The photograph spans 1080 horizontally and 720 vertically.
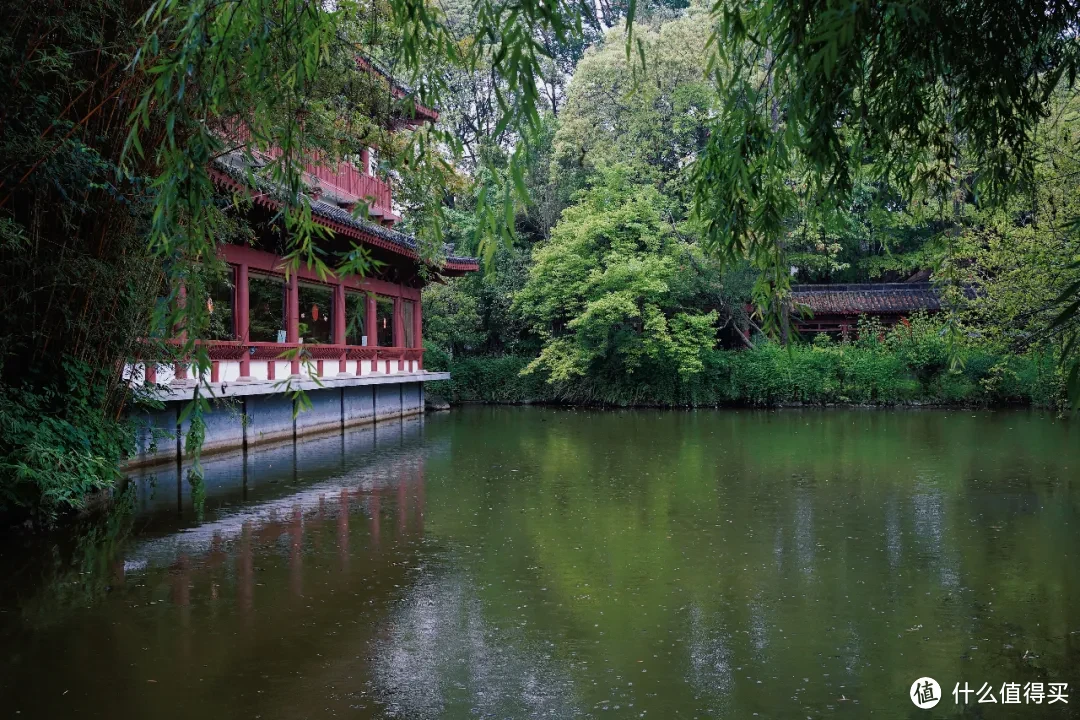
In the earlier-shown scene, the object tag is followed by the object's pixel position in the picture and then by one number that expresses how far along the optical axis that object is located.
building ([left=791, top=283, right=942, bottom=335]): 25.23
